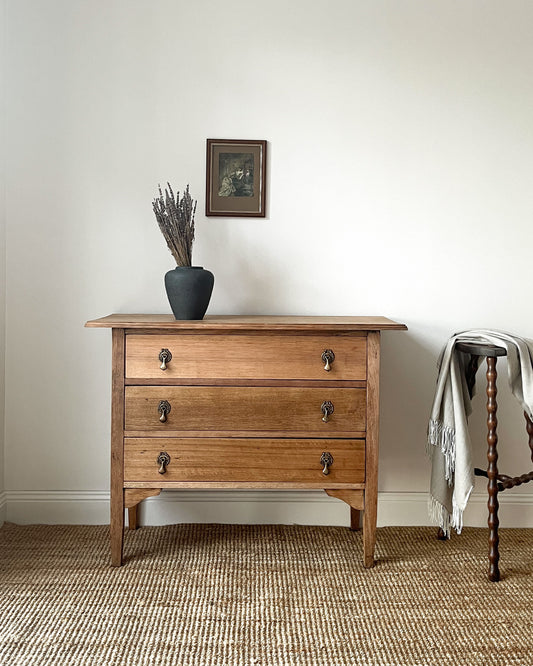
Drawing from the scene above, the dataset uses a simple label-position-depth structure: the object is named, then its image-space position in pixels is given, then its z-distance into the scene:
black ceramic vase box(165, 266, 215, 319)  2.44
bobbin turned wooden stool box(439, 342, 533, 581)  2.38
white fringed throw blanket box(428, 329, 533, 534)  2.41
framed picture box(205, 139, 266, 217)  2.80
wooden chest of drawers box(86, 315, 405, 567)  2.39
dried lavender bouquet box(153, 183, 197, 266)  2.50
